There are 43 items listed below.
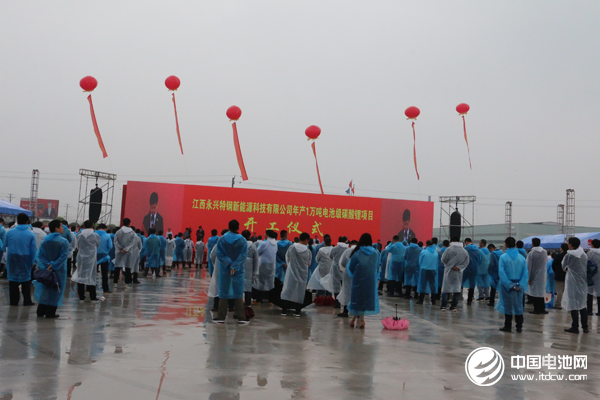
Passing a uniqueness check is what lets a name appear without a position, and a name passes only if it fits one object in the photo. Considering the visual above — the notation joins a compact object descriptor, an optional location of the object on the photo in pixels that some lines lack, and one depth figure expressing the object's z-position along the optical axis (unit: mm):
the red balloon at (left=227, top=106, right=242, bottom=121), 16250
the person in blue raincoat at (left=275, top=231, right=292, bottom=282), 9719
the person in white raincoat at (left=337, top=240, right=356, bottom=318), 8594
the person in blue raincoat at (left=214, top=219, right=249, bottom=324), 7113
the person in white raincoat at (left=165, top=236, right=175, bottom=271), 18969
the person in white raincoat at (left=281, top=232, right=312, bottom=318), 8586
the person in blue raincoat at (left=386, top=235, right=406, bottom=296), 12922
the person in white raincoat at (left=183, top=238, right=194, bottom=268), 21645
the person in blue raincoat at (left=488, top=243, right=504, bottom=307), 11747
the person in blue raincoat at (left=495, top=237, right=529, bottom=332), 7508
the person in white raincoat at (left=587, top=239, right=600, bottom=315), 9453
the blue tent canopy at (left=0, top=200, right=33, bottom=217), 19938
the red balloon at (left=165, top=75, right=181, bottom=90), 14734
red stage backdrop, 22734
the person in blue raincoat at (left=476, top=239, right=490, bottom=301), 12195
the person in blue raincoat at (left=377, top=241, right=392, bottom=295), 14177
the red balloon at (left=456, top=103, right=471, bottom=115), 15961
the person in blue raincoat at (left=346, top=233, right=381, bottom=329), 7266
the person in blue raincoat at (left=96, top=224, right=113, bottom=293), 10026
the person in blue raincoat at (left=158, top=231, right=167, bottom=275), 15827
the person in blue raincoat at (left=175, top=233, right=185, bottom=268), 20953
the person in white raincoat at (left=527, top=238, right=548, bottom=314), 10070
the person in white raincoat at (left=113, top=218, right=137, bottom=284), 11234
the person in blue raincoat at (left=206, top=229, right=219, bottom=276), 11391
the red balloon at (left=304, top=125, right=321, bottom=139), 17266
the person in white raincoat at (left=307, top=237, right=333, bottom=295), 10273
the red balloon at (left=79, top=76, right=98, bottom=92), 14180
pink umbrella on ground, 7332
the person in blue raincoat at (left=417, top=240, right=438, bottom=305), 11289
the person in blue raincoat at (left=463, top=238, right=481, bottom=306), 11875
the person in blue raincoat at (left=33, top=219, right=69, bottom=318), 6949
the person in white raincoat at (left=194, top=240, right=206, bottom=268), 21359
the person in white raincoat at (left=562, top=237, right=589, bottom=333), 7871
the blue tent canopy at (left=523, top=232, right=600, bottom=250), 21448
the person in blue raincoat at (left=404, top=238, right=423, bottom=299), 12461
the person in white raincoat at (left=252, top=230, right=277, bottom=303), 9391
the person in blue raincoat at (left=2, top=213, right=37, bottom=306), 7863
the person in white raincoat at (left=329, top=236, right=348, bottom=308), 9492
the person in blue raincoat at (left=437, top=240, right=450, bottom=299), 12198
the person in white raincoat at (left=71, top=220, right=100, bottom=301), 8891
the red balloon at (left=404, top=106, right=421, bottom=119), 16109
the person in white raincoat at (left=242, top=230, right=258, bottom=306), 8617
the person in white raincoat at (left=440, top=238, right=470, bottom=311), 10336
